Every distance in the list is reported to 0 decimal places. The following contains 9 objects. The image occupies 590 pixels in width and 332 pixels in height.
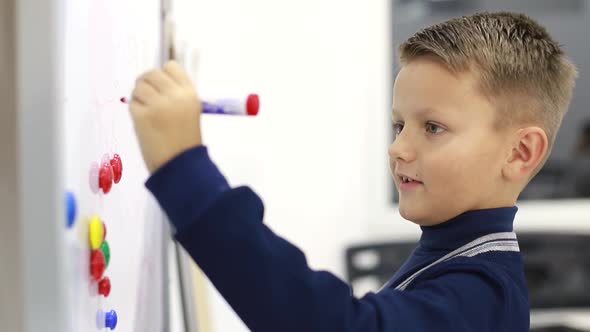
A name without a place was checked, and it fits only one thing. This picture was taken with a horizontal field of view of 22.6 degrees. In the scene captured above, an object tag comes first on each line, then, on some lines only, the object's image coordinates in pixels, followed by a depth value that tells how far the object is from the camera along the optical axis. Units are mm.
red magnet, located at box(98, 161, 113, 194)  1228
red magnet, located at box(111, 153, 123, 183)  1284
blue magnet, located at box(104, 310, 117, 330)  1266
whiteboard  1134
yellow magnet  1190
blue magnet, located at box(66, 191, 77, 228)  1118
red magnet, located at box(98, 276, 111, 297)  1233
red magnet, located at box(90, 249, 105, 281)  1199
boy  1137
